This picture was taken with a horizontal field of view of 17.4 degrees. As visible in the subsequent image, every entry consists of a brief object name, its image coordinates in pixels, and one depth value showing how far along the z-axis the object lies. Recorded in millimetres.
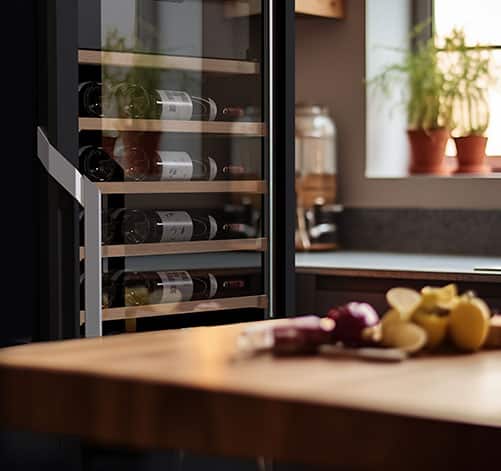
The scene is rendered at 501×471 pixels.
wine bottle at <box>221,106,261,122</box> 4233
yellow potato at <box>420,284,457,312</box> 2338
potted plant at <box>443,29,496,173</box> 5332
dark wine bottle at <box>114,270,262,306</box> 3938
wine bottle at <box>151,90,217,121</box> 4020
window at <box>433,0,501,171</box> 5458
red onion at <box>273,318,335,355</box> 2186
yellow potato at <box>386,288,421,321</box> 2358
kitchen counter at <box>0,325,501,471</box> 1723
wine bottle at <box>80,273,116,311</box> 3849
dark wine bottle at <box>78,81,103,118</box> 3720
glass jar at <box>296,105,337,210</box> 5437
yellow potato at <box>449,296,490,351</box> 2287
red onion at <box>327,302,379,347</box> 2265
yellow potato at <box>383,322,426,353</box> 2233
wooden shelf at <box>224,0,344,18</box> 5261
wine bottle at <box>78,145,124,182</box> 3759
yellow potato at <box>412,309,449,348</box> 2277
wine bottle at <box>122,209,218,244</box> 3925
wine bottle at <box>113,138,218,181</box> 3915
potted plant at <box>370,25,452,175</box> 5437
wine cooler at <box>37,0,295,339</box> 3546
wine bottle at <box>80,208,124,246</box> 3823
